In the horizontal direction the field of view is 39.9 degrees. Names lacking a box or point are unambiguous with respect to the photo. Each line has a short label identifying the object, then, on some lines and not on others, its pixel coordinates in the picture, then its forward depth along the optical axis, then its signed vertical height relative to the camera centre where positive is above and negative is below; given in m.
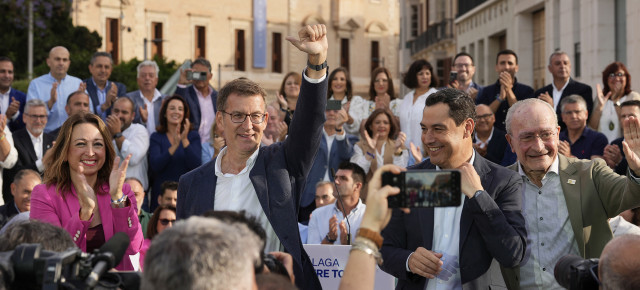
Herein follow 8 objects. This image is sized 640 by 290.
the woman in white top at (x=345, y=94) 11.34 +0.77
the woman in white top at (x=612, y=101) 10.45 +0.61
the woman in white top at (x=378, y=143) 10.30 +0.12
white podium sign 6.32 -0.82
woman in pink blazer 5.32 -0.23
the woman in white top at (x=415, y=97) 10.81 +0.69
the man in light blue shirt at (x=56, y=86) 11.49 +0.90
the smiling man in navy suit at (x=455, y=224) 4.55 -0.38
